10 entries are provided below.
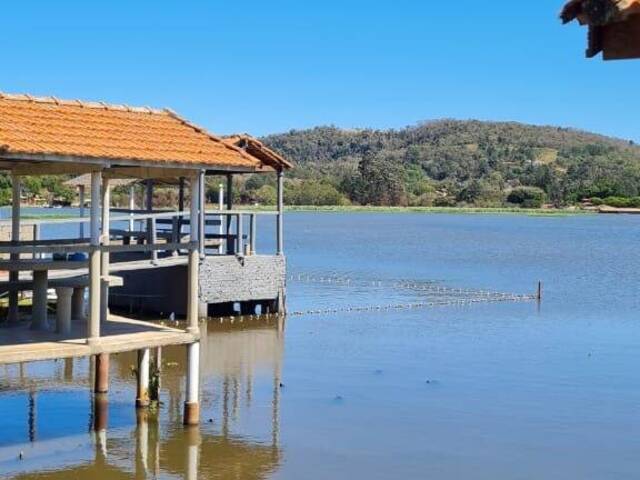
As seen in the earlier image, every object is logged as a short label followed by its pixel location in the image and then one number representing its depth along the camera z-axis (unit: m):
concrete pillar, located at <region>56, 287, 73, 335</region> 12.61
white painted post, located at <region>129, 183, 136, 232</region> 27.51
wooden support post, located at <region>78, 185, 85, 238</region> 26.37
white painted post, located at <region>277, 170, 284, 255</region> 26.31
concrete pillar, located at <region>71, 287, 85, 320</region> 14.43
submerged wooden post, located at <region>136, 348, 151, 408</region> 14.73
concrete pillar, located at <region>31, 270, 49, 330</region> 12.66
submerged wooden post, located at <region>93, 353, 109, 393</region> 15.61
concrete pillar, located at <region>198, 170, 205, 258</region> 22.73
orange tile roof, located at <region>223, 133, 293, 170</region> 25.11
